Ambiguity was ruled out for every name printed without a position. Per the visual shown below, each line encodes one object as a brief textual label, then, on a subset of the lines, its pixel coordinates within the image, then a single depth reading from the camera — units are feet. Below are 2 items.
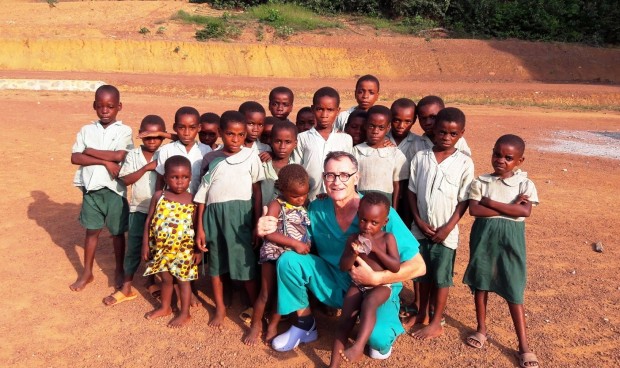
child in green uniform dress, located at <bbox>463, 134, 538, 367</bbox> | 12.42
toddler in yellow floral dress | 13.28
